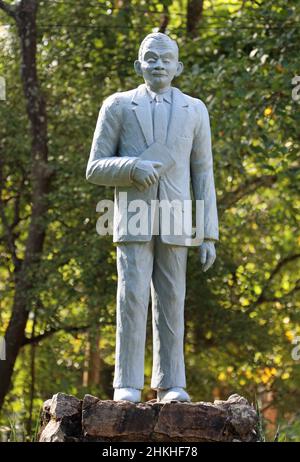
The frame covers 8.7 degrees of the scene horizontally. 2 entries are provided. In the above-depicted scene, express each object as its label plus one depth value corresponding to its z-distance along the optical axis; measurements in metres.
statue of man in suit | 13.82
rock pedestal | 12.99
